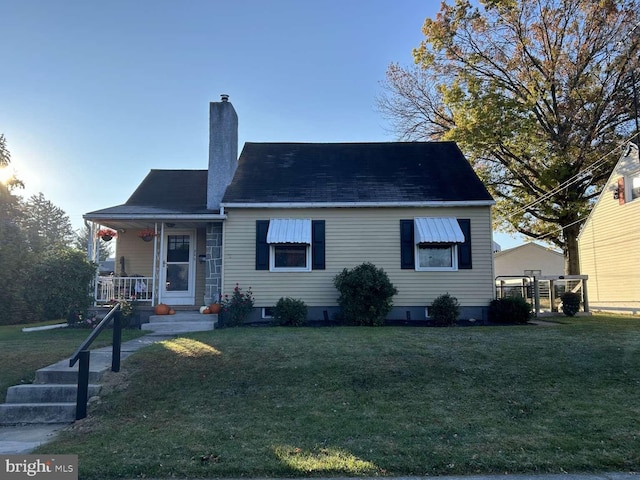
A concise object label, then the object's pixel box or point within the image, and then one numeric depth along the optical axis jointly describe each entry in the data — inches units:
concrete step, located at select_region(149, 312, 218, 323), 444.1
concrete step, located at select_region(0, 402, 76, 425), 223.1
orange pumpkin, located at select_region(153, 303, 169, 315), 463.8
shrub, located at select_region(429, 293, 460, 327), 461.1
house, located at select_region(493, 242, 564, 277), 1692.9
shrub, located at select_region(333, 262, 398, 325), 444.8
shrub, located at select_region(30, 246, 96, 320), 442.9
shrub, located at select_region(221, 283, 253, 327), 455.5
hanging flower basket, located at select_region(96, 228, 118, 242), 500.1
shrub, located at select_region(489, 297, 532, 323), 472.4
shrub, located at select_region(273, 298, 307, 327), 455.8
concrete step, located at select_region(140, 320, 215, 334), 421.7
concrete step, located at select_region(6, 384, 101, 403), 237.3
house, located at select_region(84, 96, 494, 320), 486.9
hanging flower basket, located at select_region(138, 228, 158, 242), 505.0
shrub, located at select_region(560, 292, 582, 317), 577.6
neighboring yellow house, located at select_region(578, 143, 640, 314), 647.1
